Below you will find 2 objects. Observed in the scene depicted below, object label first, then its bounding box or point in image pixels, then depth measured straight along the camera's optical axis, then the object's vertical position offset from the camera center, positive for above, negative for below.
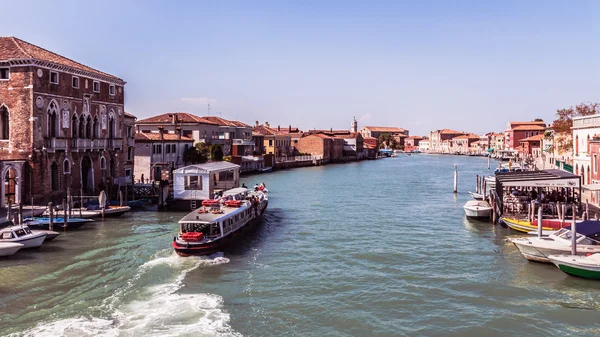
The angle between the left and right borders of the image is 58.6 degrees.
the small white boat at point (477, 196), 35.95 -2.55
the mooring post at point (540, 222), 20.09 -2.41
